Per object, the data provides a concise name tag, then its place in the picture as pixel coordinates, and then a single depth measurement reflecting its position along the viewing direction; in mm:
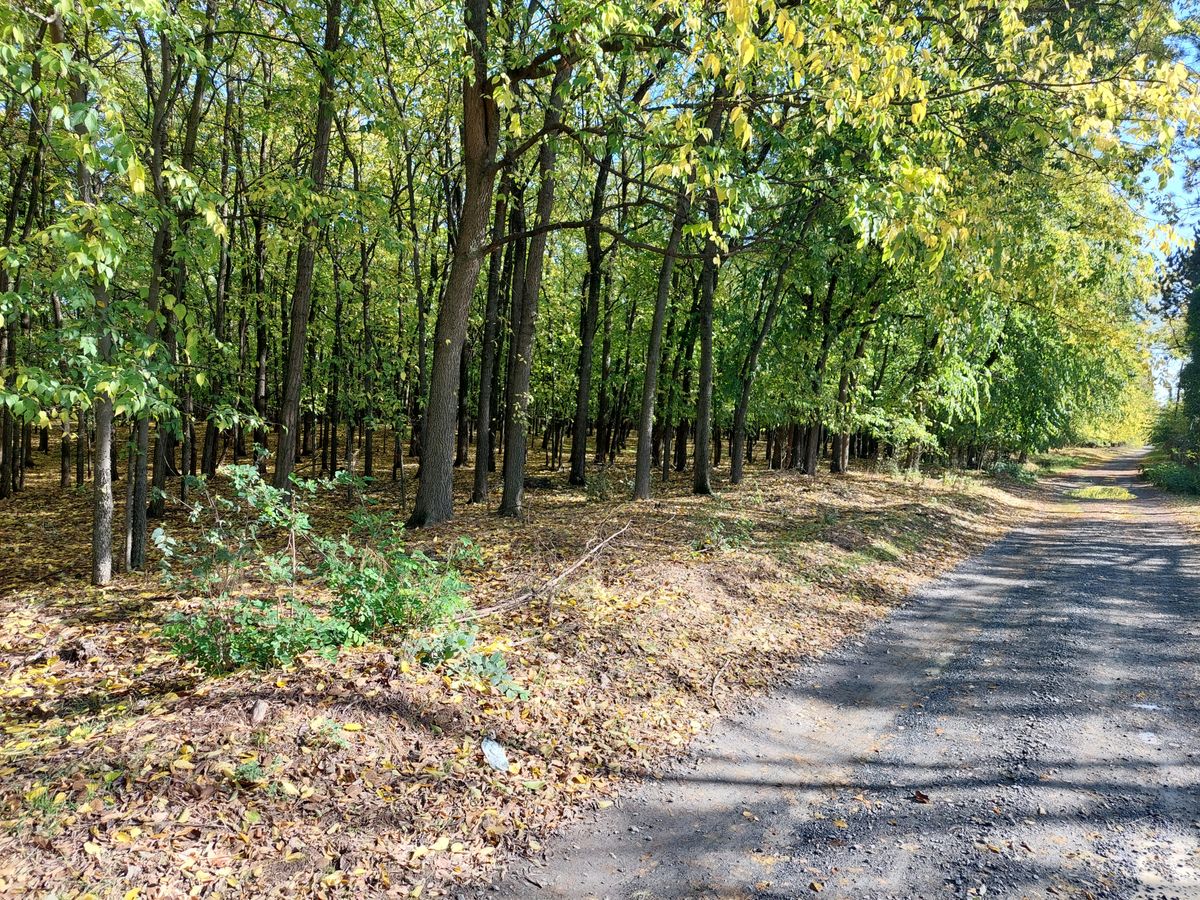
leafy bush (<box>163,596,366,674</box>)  4715
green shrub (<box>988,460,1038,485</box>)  29766
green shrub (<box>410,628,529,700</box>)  4949
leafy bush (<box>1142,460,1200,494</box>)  25281
